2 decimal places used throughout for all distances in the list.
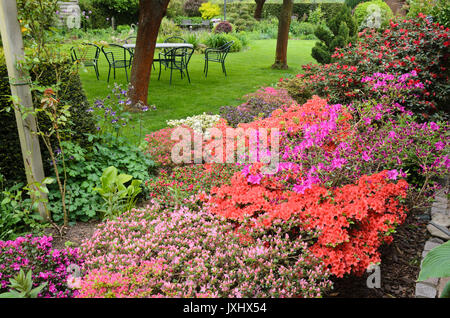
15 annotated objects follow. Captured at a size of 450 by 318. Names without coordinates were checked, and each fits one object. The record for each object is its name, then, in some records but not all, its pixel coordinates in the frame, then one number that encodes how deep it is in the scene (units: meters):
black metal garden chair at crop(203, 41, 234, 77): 9.99
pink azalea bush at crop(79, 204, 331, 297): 2.19
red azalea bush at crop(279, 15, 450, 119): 5.16
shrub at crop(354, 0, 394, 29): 13.99
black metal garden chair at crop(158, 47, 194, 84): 8.69
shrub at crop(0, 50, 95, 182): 3.19
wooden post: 2.68
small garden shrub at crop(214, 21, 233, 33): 19.12
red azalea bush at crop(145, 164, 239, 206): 3.35
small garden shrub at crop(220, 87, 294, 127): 5.80
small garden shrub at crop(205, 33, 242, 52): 15.55
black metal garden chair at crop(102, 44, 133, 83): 8.75
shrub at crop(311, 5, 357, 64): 9.44
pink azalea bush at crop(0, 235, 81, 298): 2.38
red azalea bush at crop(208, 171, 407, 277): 2.54
